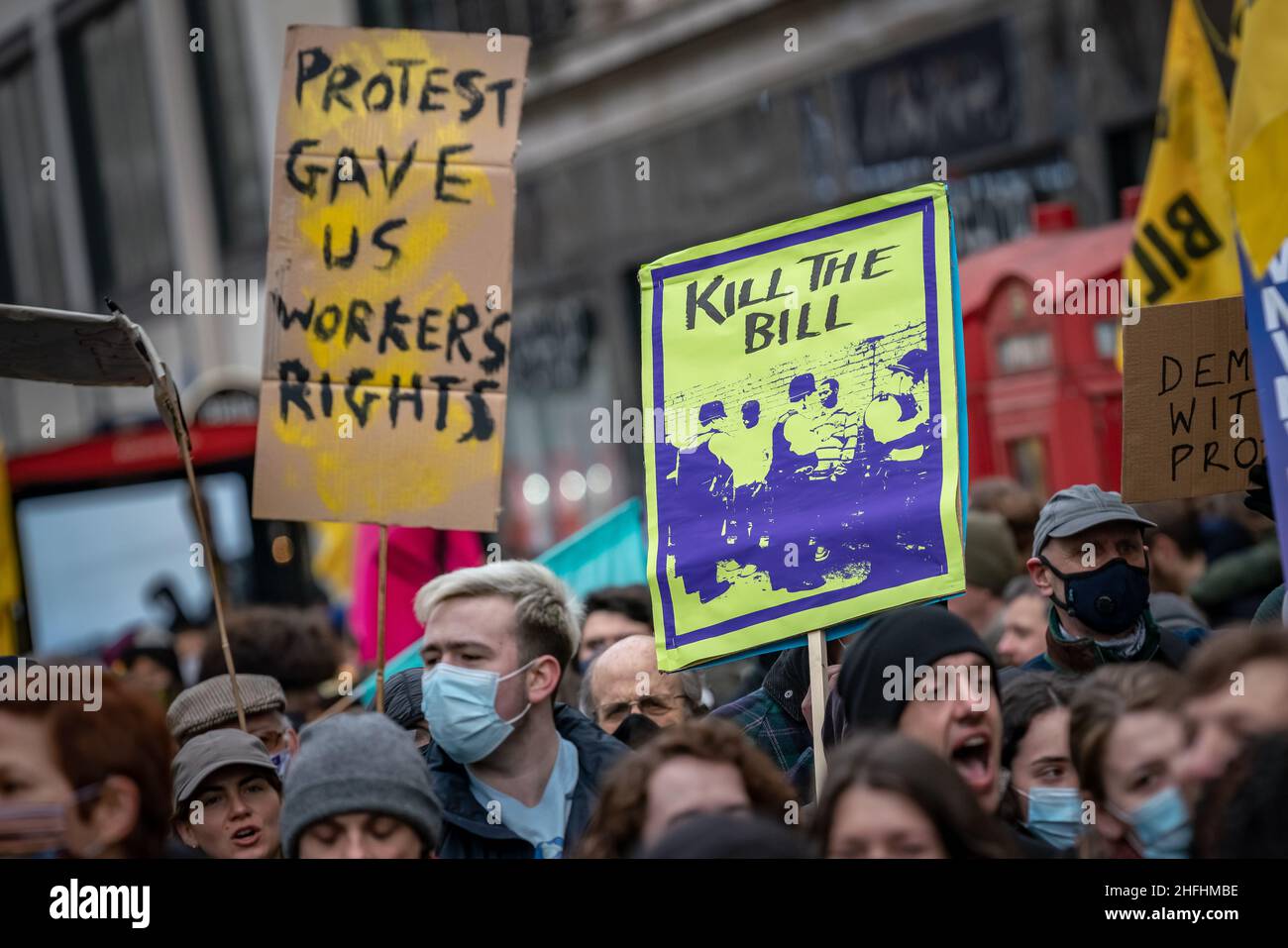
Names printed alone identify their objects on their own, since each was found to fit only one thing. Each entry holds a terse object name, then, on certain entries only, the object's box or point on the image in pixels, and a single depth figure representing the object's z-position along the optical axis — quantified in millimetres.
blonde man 4402
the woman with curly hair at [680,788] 3490
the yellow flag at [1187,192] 7172
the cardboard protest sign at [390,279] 5621
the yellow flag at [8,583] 8727
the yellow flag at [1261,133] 4098
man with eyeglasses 5207
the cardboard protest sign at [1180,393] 4992
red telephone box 8438
